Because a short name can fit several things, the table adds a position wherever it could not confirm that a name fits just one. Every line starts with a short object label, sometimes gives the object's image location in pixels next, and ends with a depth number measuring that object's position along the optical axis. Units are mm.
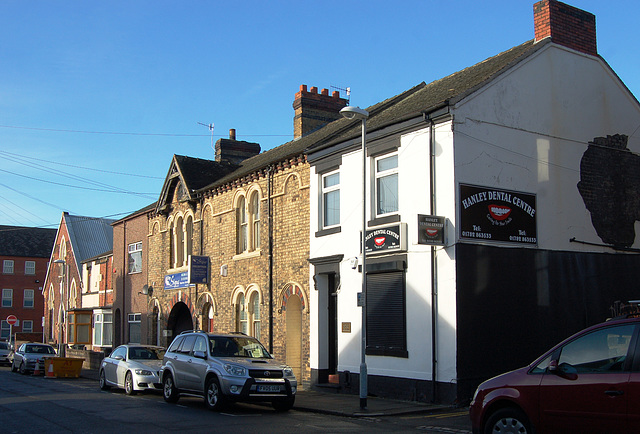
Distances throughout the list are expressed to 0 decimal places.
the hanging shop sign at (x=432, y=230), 14398
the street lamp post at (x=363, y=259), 13875
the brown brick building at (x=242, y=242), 20750
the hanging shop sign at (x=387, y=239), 15859
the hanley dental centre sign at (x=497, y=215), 14961
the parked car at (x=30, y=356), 29047
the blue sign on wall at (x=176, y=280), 27203
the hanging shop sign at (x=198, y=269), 25391
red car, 7098
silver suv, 13617
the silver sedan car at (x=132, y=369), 18344
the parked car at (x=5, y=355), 40562
